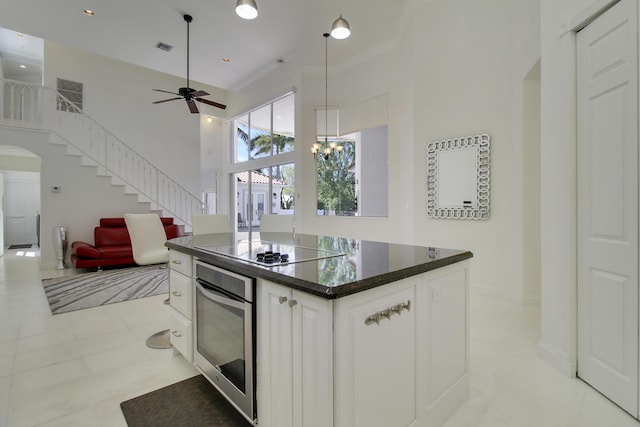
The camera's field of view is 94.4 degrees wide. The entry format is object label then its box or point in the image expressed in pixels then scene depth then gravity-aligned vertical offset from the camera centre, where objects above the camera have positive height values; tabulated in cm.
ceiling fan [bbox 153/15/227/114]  465 +185
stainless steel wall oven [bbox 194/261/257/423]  140 -67
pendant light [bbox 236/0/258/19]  293 +204
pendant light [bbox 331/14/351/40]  332 +206
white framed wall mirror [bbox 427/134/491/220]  389 +46
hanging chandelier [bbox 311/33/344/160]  583 +150
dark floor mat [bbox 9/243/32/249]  921 -111
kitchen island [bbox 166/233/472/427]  109 -53
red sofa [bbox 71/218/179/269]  549 -71
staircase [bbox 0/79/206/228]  635 +159
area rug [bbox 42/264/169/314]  377 -115
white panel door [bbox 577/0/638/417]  176 +4
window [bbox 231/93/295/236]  741 +131
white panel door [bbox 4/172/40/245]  909 +19
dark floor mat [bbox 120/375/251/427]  164 -117
